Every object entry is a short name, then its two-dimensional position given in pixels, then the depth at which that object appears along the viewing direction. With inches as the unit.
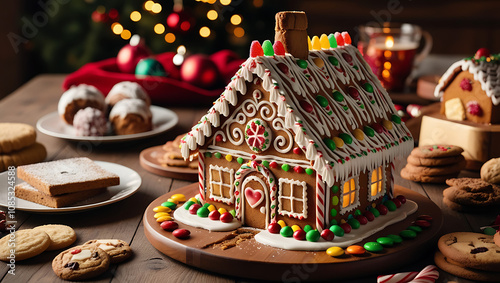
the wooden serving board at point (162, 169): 37.6
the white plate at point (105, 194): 32.1
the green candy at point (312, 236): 28.5
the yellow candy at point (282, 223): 29.5
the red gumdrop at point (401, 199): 32.5
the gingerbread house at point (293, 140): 28.6
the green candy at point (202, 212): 30.9
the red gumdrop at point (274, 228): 29.3
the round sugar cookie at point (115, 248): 28.6
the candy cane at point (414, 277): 26.7
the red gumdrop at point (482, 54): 40.0
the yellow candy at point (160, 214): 31.0
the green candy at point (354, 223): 29.7
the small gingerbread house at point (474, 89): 38.3
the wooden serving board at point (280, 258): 27.2
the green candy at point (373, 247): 28.0
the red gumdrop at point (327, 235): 28.6
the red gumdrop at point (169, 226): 29.9
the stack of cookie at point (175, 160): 38.4
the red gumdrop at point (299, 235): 28.7
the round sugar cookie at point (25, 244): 28.6
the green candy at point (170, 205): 32.1
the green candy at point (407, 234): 29.2
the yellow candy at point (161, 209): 31.7
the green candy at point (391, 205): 31.7
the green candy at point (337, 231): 28.8
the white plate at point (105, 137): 42.2
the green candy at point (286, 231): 29.0
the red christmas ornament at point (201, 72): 51.3
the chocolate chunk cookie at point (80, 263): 27.2
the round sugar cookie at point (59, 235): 29.6
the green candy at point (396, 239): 28.8
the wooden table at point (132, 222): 27.8
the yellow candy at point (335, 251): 27.6
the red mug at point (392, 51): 50.6
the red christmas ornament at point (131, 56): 53.8
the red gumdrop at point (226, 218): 30.3
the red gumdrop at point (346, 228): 29.2
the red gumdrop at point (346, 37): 33.3
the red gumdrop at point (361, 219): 30.1
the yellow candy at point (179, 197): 32.8
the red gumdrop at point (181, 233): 29.2
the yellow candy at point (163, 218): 30.6
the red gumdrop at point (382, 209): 31.3
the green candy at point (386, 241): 28.5
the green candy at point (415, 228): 29.8
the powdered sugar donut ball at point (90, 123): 42.6
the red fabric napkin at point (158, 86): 50.5
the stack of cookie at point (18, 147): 37.7
